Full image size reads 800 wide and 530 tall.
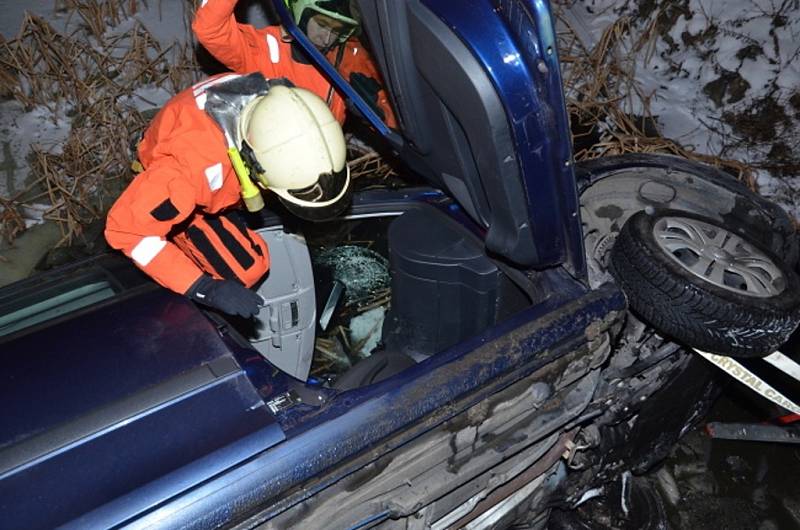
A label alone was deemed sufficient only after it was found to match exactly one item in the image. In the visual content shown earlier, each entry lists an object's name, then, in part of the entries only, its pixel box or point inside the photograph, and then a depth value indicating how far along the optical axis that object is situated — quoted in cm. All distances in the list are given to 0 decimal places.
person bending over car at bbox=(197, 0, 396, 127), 250
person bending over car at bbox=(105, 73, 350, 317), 235
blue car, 181
